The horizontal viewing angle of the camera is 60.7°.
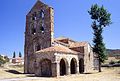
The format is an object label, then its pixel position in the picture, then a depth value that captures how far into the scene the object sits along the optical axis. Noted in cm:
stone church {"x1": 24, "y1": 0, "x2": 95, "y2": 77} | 1923
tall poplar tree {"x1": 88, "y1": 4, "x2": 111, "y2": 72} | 2289
